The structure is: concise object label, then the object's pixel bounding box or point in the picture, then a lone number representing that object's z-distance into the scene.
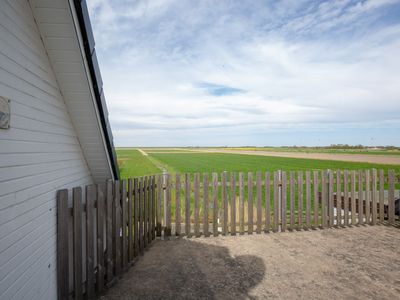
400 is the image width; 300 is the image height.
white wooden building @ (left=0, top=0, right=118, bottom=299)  2.38
